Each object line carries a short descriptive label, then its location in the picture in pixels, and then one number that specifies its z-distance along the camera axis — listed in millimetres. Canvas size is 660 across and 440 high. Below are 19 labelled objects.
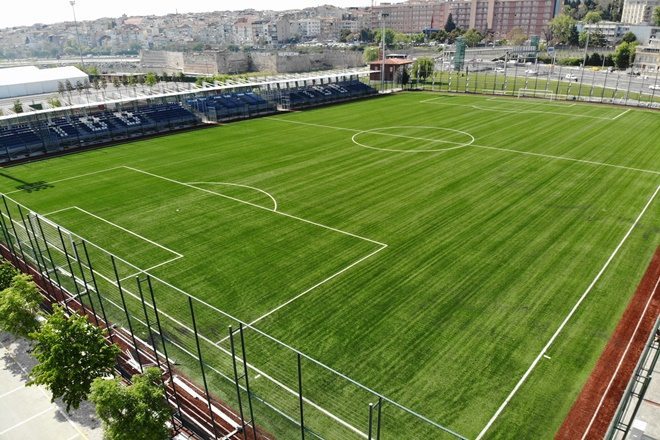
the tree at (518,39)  172125
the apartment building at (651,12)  197000
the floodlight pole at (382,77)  76625
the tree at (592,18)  189500
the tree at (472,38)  175625
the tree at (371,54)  125400
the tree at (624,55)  103625
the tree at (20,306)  15797
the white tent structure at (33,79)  89438
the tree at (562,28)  164375
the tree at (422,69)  84562
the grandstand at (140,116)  43375
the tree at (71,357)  13141
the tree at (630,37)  126556
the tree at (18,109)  48469
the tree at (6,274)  17781
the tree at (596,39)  137375
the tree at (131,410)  11727
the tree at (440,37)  192625
